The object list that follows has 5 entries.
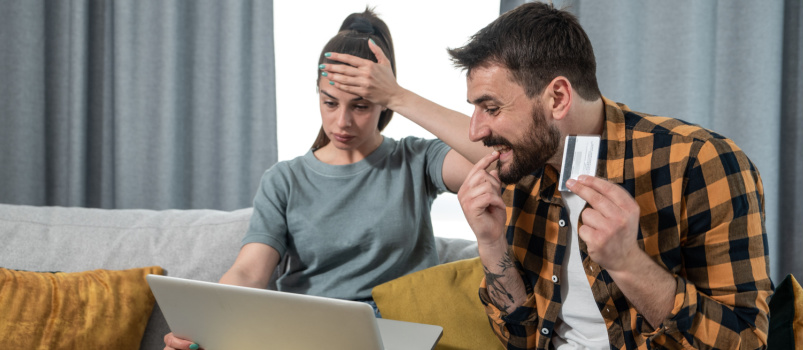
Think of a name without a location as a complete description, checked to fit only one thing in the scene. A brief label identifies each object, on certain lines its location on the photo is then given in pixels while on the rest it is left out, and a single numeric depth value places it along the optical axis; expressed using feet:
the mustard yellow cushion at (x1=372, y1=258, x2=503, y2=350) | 4.61
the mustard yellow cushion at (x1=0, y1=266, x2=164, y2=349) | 4.70
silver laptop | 3.01
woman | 4.82
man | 3.20
